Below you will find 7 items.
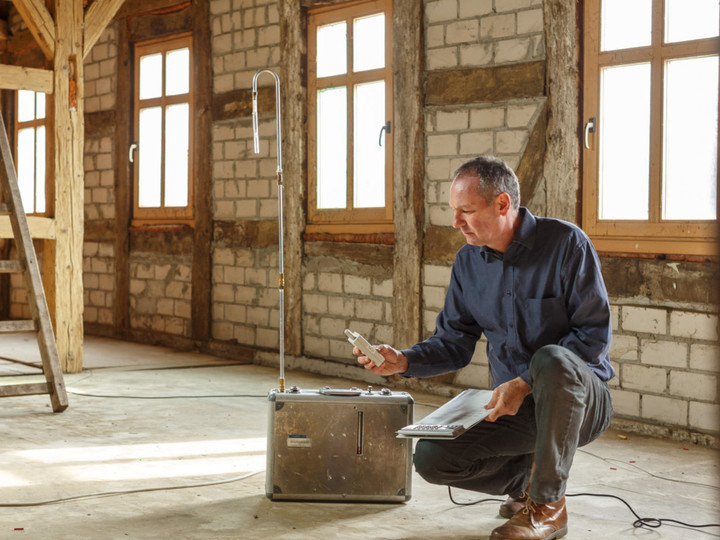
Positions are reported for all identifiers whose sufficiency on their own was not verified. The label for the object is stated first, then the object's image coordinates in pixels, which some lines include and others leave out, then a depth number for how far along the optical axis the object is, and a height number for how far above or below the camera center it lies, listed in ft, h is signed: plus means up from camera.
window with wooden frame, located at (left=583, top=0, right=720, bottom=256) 15.28 +1.86
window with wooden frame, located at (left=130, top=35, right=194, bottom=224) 26.23 +2.91
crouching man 8.99 -1.26
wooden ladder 16.94 -1.18
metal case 11.07 -2.51
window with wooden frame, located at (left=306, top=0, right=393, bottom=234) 20.53 +2.64
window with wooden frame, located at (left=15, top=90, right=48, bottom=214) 31.35 +2.83
